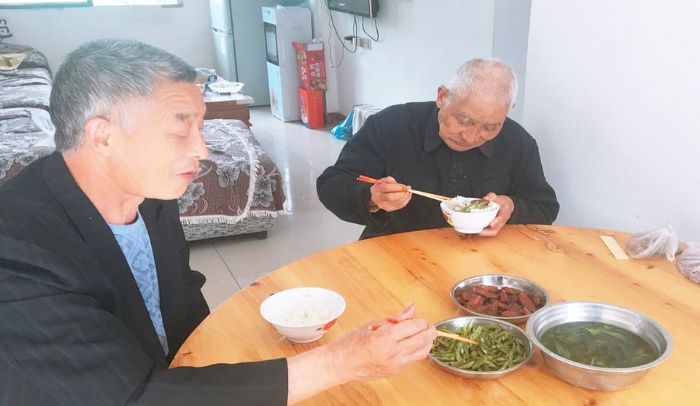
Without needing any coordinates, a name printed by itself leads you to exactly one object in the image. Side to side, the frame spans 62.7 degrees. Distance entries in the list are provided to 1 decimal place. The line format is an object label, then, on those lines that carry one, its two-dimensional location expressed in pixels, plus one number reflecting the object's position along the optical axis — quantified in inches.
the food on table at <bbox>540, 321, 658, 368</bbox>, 42.1
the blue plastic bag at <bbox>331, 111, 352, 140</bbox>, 229.1
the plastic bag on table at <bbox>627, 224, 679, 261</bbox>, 60.5
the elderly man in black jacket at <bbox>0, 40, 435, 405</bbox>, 34.7
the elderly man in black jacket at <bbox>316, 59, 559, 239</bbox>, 73.9
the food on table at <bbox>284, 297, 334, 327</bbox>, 48.3
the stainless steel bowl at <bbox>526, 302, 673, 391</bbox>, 39.9
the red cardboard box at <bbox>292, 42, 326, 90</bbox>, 236.7
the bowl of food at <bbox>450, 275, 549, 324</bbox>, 49.9
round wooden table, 41.5
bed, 127.8
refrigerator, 262.2
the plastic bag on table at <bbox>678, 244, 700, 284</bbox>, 56.6
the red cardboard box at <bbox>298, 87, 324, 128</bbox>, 241.3
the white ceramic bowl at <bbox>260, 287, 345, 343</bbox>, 46.1
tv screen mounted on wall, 199.8
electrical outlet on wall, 220.1
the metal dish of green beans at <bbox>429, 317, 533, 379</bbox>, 42.5
